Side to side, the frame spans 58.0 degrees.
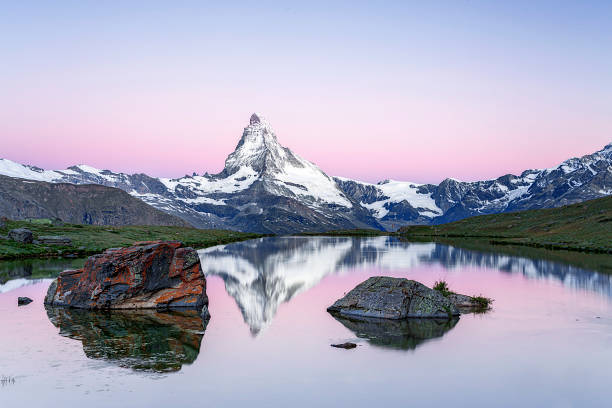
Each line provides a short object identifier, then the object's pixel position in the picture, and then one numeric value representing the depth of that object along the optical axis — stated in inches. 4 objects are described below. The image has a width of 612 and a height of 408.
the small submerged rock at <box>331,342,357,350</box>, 1093.8
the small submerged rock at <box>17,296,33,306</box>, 1579.7
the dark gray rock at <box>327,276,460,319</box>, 1414.9
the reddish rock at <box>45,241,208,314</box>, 1507.1
